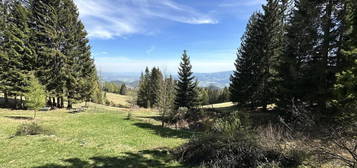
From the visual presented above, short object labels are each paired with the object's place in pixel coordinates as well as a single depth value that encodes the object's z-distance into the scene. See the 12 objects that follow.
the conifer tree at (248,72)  21.94
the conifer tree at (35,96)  16.92
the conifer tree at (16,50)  21.86
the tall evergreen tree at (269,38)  21.08
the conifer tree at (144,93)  50.53
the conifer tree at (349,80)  9.24
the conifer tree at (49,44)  24.22
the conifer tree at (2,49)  21.63
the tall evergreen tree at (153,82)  48.95
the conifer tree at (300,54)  13.23
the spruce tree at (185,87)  29.38
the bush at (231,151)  6.71
